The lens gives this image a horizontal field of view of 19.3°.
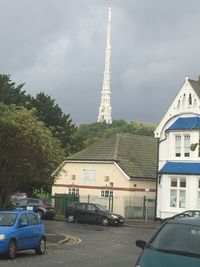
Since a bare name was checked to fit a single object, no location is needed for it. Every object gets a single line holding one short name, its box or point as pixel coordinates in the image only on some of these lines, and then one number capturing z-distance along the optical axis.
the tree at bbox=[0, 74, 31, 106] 70.31
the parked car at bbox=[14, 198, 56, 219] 46.28
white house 45.31
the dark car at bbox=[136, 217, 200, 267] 9.15
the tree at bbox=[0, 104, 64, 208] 29.86
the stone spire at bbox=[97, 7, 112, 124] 182.25
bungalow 49.94
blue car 18.14
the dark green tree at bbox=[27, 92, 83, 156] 71.81
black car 42.33
